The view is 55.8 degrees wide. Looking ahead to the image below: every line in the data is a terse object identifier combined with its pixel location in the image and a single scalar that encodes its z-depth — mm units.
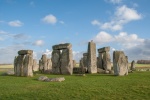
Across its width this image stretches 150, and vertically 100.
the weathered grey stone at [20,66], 16410
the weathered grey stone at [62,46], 18097
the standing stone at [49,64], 23402
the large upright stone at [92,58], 18620
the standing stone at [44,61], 22450
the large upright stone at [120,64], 15429
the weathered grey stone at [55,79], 13004
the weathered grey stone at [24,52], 16385
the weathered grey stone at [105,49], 21012
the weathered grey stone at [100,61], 21526
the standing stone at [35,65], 26715
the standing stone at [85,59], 22762
